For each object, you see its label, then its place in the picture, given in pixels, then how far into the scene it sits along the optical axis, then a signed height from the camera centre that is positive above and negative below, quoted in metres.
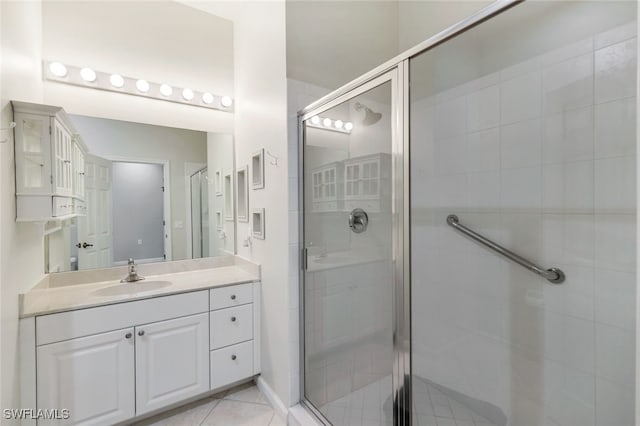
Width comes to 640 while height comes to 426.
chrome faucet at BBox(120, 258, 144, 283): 2.05 -0.47
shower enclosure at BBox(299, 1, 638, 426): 1.21 -0.11
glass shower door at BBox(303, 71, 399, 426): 1.38 -0.27
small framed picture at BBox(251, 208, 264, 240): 2.03 -0.11
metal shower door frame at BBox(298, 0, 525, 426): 1.23 -0.08
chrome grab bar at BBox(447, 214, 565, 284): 1.38 -0.26
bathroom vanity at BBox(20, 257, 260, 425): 1.46 -0.77
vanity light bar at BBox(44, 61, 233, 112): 1.92 +0.91
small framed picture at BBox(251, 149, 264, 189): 2.02 +0.28
